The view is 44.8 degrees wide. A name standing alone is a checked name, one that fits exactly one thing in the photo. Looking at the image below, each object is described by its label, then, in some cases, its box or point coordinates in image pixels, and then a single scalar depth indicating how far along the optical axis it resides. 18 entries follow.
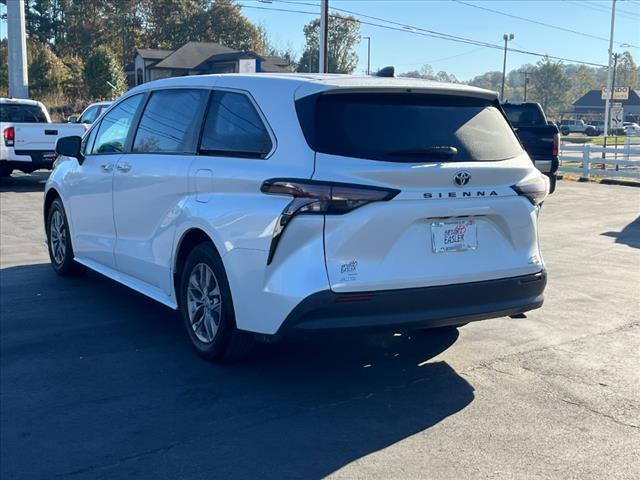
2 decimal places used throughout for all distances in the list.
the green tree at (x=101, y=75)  47.50
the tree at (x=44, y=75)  45.25
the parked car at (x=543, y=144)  16.73
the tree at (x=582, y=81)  157.38
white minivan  4.36
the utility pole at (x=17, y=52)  27.27
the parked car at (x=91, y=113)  20.11
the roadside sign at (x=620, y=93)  34.53
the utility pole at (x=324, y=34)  27.48
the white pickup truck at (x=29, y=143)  16.34
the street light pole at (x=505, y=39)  71.12
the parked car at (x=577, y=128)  73.97
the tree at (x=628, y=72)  143.73
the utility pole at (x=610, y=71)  37.03
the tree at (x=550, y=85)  129.50
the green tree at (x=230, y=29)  83.94
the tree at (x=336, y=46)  69.38
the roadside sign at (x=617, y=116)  25.28
